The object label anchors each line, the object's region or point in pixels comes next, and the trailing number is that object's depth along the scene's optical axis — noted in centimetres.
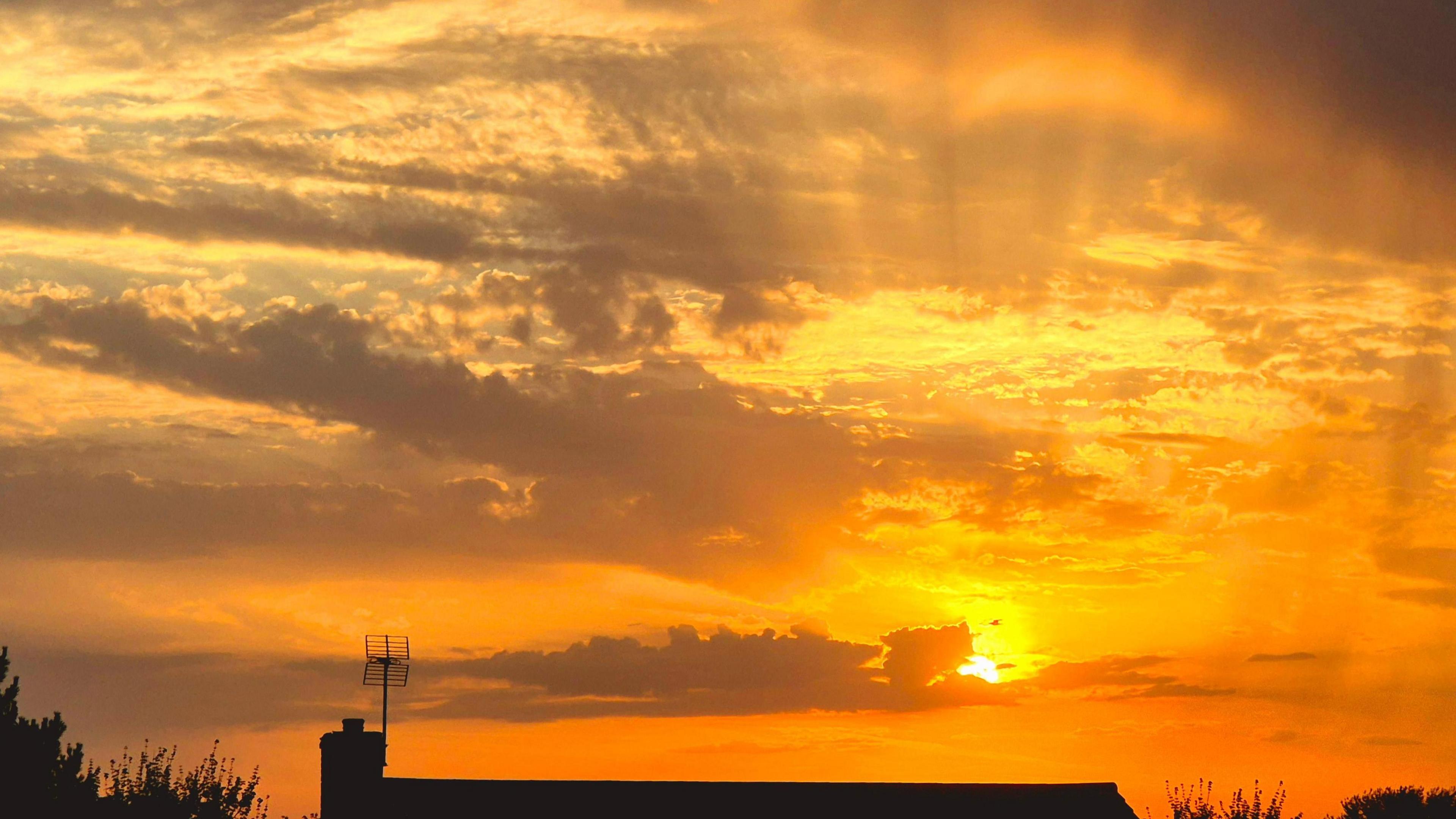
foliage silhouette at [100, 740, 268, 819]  5581
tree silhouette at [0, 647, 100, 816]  4897
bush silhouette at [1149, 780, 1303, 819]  6925
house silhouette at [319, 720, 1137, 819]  3684
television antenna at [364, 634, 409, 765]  4122
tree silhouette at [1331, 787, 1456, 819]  9838
